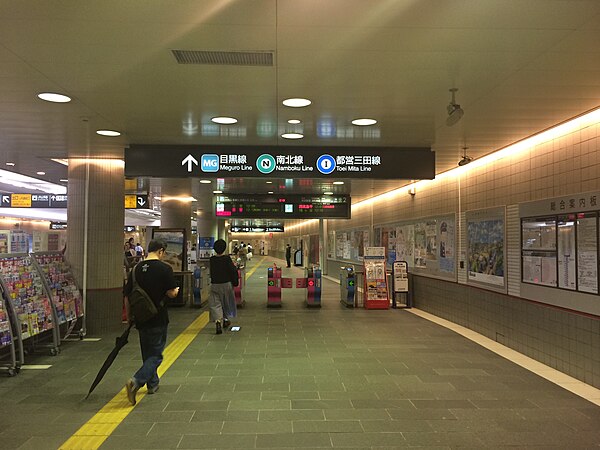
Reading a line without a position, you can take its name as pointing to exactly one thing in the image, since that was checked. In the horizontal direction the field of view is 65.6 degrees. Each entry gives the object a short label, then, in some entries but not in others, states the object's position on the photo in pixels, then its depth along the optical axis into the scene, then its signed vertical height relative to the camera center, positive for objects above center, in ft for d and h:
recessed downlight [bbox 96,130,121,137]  21.11 +4.98
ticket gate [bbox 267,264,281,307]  37.88 -3.92
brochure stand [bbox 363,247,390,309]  37.27 -3.47
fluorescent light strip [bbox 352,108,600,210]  17.98 +4.78
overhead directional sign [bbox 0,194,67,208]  45.11 +3.98
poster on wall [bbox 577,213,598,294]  17.21 -0.37
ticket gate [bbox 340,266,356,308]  38.12 -3.64
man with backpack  15.37 -2.19
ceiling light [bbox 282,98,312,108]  16.38 +5.00
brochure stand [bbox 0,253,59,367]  19.03 -2.59
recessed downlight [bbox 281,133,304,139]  21.34 +4.93
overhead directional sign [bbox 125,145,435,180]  21.42 +3.72
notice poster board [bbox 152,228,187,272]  41.32 -0.13
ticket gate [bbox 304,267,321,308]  37.76 -3.73
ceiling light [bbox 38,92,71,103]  15.90 +5.02
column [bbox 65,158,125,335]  26.63 +0.30
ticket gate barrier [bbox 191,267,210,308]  38.04 -3.88
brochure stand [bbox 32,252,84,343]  22.74 -2.38
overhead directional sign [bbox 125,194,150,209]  45.68 +3.97
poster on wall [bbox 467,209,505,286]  24.58 -0.24
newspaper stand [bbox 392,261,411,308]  37.63 -3.20
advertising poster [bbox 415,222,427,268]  35.96 -0.13
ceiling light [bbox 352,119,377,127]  19.01 +4.97
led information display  47.57 +3.66
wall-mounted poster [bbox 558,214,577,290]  18.52 -0.37
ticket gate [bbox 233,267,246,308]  37.76 -4.31
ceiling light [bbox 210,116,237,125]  18.78 +4.97
